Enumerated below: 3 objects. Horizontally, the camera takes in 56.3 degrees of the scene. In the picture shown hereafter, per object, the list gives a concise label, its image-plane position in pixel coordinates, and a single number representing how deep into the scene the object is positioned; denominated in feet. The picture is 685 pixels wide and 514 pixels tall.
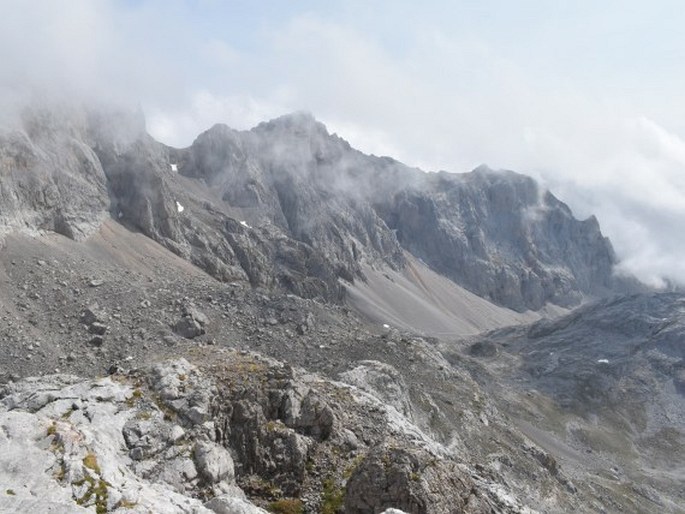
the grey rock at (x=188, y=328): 316.60
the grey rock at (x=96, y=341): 284.20
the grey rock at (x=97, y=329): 291.17
